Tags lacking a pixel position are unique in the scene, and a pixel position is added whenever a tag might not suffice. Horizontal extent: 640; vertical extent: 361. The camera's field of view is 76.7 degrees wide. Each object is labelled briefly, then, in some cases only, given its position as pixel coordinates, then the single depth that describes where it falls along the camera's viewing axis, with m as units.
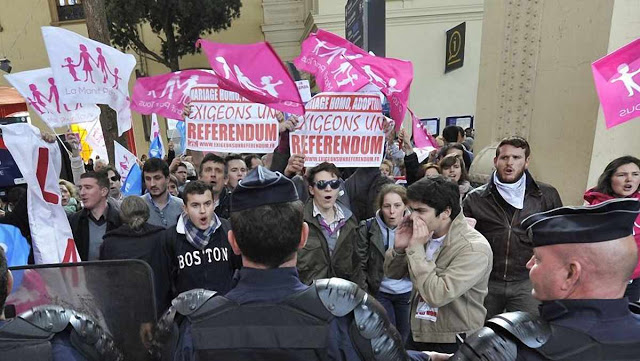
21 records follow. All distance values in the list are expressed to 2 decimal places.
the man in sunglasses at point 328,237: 3.08
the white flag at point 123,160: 5.48
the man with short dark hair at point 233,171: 4.34
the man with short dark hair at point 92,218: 3.32
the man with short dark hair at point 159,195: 3.88
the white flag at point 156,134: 7.10
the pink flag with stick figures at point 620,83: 3.56
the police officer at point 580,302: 1.15
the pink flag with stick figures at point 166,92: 4.79
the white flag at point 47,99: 4.00
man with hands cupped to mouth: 2.05
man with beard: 3.07
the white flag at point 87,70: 3.94
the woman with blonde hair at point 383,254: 3.23
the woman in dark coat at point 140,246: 2.77
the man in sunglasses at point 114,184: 4.68
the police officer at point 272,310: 1.26
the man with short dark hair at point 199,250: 2.76
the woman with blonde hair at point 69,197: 4.68
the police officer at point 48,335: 1.28
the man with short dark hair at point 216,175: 4.07
